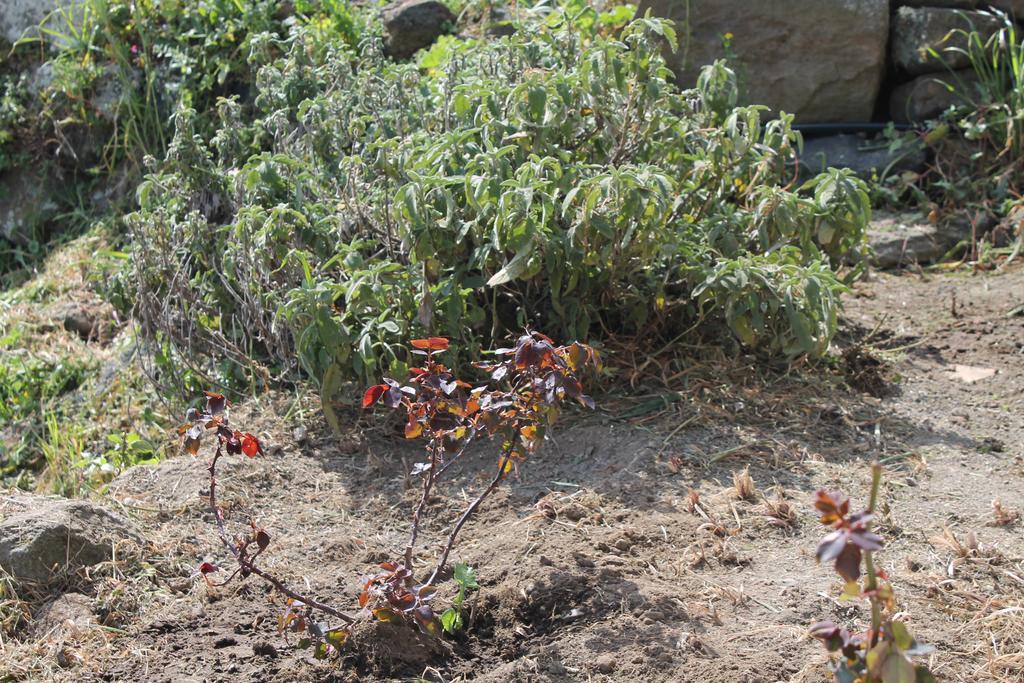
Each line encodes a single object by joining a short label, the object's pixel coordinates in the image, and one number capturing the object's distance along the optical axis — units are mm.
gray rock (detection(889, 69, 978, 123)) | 6113
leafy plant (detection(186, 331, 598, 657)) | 2764
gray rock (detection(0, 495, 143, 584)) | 3199
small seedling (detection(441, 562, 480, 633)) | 2965
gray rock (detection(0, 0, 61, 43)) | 7230
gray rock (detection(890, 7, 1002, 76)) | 6090
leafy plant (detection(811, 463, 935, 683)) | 1829
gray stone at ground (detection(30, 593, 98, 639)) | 3072
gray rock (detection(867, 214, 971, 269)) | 5582
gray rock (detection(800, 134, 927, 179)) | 6016
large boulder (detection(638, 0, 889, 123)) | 6102
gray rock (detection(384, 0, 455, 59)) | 6441
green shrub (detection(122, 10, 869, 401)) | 3893
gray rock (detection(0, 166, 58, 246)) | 6910
